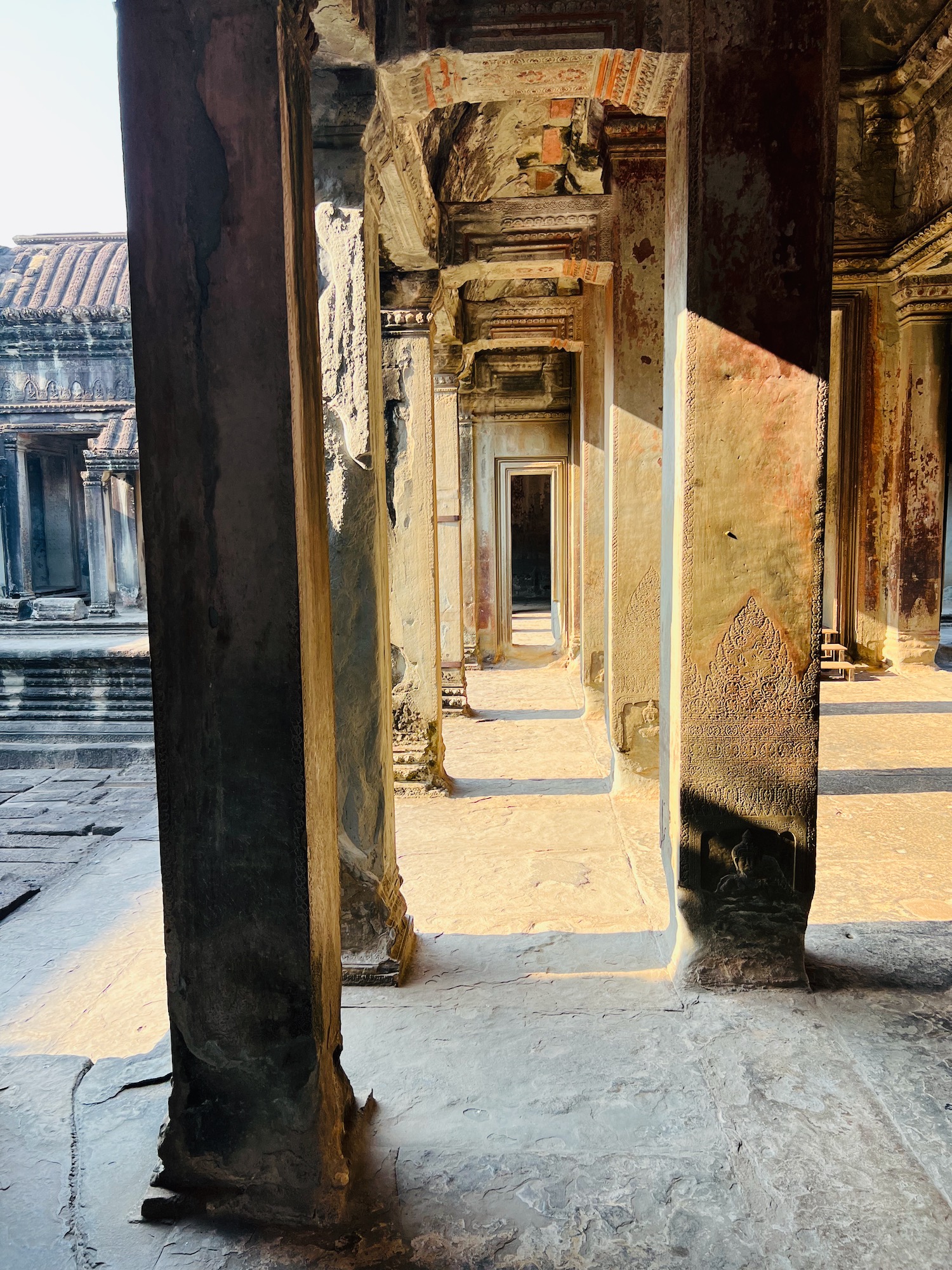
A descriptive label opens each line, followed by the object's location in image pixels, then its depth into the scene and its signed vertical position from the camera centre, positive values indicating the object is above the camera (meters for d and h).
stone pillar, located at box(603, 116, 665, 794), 5.48 +0.65
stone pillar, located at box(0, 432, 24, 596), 19.70 +1.16
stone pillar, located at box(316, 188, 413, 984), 3.33 -0.14
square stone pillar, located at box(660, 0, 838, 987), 2.81 +0.27
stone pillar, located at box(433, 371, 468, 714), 8.35 +0.19
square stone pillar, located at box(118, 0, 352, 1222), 1.88 -0.04
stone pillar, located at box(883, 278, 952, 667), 9.98 +0.67
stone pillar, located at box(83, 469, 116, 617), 18.69 +0.42
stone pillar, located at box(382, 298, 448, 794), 5.60 +0.09
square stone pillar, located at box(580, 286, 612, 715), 7.94 +0.37
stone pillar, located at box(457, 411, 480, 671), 12.51 +0.35
